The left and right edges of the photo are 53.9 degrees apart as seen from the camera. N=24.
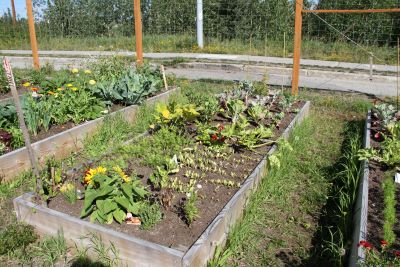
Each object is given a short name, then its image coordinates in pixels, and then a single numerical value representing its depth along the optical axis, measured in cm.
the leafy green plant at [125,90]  603
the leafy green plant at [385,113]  515
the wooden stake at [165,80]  726
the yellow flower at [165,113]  491
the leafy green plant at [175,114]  494
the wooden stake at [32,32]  908
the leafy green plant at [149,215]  310
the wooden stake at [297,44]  708
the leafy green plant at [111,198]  315
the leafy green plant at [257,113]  547
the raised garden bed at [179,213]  283
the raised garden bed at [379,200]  269
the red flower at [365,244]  250
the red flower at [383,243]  261
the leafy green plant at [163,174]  368
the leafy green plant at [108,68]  730
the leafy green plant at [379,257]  243
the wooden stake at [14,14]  1535
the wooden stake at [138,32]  830
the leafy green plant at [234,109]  540
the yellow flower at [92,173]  352
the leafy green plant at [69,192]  342
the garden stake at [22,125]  303
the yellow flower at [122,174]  345
